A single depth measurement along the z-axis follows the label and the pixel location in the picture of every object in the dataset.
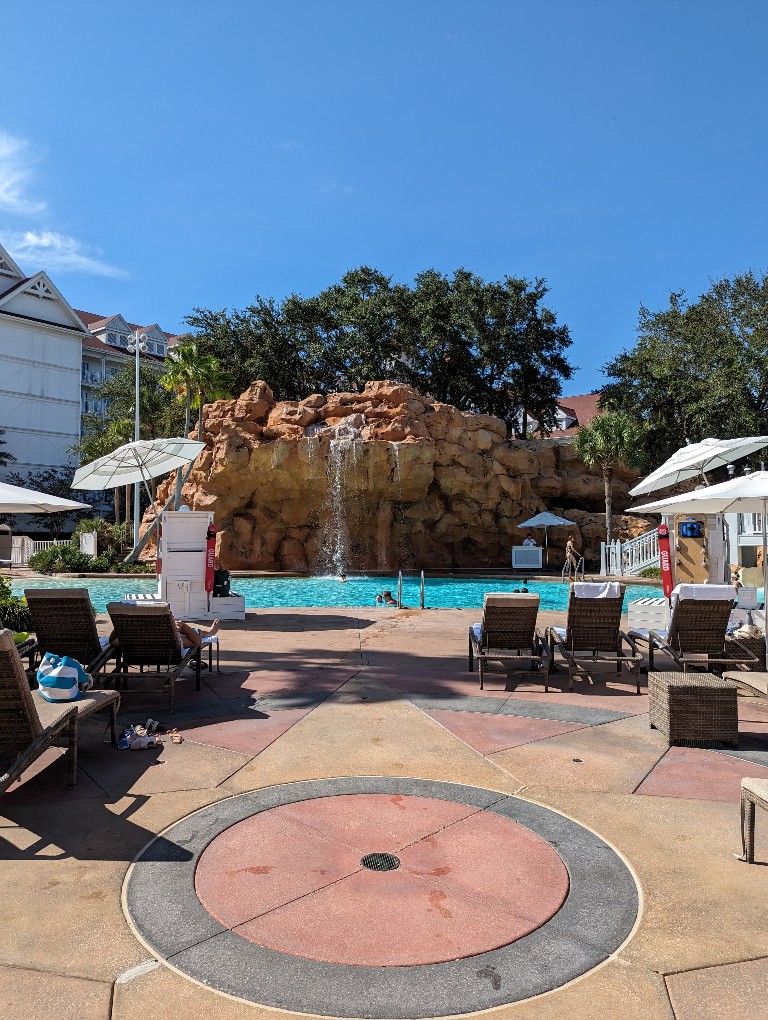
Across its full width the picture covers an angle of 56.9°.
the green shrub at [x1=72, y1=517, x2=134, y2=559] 32.44
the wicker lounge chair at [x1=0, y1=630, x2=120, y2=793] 4.34
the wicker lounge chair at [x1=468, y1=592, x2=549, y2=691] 7.99
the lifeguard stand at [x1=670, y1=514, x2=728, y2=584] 13.22
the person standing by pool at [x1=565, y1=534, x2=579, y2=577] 26.70
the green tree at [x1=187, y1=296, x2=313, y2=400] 41.97
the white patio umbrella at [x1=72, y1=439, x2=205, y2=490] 14.16
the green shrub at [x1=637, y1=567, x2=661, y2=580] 25.42
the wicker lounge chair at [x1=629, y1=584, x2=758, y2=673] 7.87
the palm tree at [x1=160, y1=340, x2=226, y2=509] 32.72
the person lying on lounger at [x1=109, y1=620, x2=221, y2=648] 7.68
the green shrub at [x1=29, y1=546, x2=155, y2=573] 28.00
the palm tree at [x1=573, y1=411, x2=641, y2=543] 31.12
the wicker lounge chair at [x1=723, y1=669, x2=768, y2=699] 5.87
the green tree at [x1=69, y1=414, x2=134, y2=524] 40.56
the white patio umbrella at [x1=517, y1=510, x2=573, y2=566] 30.80
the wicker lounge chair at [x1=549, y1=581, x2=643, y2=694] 7.92
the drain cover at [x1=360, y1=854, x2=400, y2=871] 3.64
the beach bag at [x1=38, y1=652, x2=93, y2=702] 5.27
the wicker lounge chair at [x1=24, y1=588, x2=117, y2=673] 7.42
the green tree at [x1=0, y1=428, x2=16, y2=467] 49.45
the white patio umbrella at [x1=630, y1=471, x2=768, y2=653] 7.36
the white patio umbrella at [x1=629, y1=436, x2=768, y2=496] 10.91
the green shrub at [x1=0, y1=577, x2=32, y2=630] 10.36
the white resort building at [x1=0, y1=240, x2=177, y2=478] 52.28
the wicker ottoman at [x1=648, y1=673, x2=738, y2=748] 5.66
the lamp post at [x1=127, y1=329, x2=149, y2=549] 28.76
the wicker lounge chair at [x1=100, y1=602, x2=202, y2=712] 7.06
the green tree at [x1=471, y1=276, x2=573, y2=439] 39.75
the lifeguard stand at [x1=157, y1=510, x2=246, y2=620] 12.62
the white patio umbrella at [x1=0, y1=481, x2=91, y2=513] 8.18
